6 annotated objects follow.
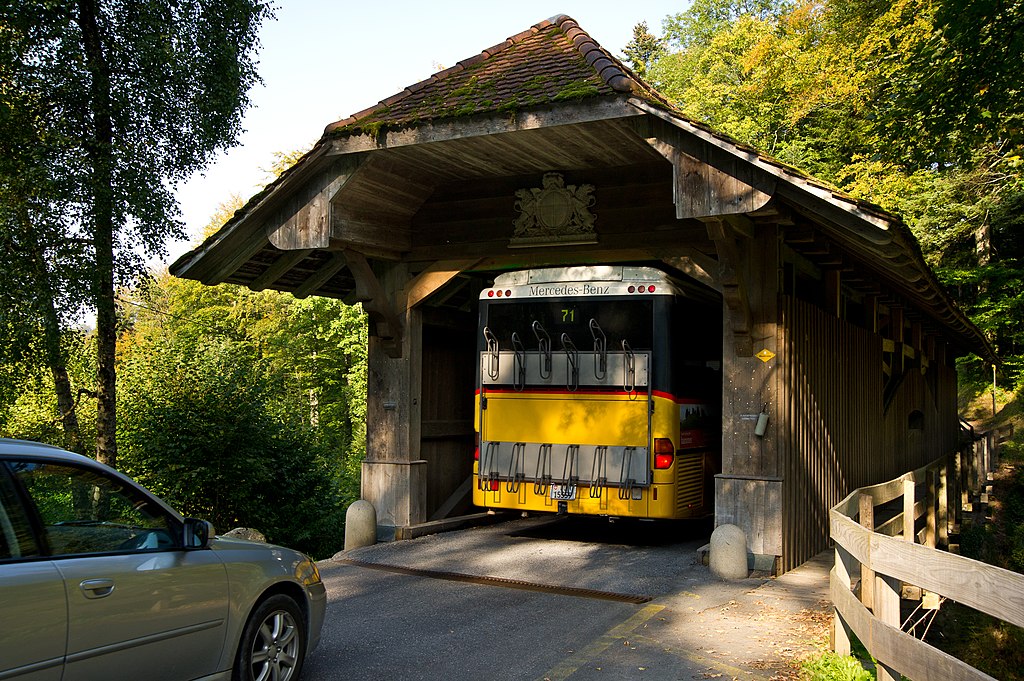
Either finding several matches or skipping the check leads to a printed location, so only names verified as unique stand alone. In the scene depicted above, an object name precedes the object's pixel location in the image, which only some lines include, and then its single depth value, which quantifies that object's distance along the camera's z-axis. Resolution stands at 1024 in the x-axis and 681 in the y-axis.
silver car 4.28
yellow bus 11.05
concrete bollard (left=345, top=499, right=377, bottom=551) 11.65
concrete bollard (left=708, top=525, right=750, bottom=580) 9.45
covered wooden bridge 8.87
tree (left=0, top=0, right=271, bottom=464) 14.01
